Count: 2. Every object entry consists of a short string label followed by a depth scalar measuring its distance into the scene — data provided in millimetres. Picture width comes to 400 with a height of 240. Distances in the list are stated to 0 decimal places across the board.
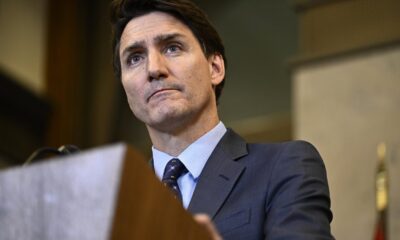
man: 3691
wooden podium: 2572
